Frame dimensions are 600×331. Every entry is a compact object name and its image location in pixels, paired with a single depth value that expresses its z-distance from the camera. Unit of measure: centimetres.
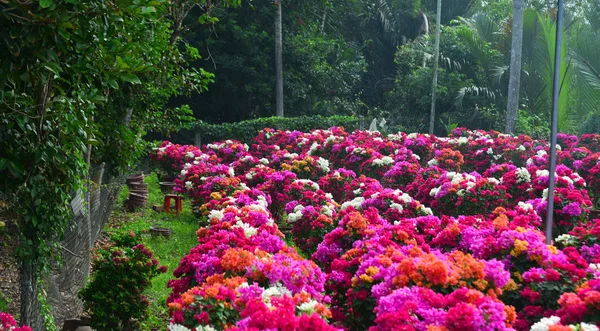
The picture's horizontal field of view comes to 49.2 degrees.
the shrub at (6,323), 309
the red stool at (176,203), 1016
